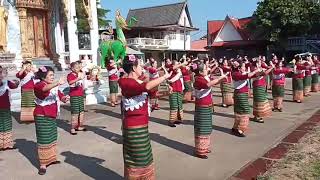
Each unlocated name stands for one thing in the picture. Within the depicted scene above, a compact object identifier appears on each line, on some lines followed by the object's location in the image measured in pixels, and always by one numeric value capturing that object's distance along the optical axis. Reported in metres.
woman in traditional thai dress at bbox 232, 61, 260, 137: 5.86
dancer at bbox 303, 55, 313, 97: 10.17
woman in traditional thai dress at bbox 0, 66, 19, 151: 5.25
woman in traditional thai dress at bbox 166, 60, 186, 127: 6.77
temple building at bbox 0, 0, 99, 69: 10.26
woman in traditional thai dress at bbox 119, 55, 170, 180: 3.47
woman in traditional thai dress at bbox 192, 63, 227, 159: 4.74
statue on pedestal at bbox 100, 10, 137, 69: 10.94
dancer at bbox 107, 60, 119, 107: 9.12
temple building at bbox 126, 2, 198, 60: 27.76
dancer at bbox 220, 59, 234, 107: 8.91
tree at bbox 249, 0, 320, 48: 21.96
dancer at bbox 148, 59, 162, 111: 8.01
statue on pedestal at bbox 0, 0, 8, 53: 9.66
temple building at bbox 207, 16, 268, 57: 26.58
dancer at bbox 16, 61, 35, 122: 7.14
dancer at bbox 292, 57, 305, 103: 9.37
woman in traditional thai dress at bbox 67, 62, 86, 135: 6.26
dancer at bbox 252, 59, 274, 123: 6.79
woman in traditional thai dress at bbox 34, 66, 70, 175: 4.38
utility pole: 31.45
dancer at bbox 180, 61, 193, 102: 9.26
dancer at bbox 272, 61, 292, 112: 8.03
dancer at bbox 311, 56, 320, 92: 11.25
